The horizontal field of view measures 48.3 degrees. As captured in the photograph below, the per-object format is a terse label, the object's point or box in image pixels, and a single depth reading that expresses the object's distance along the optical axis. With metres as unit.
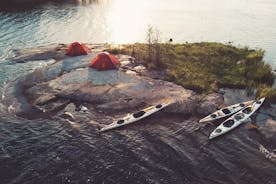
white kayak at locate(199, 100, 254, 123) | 20.27
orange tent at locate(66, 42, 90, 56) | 32.19
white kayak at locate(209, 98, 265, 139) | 18.95
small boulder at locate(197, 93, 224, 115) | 21.42
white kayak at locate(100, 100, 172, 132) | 19.69
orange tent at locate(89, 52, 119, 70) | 27.52
